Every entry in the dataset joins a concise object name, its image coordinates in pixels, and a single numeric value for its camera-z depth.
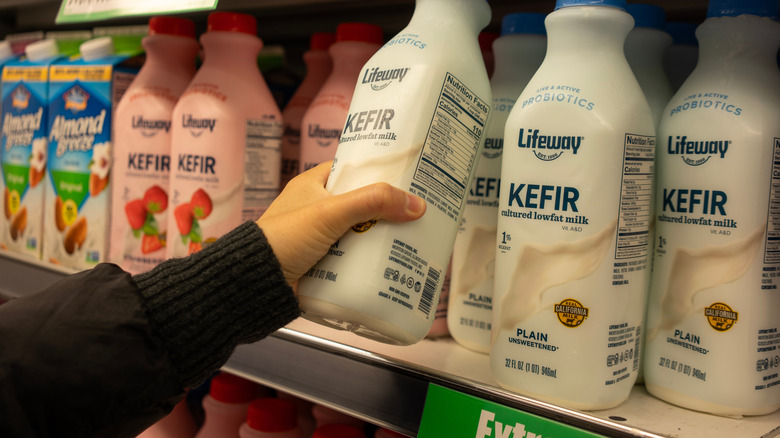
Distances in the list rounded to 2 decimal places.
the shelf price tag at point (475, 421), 0.62
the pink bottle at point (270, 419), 1.05
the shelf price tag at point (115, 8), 0.93
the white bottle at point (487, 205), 0.86
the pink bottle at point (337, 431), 0.98
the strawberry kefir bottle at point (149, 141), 1.16
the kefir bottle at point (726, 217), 0.67
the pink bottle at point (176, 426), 1.27
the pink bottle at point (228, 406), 1.17
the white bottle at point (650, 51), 0.79
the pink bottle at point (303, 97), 1.16
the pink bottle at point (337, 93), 1.01
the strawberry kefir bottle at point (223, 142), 1.02
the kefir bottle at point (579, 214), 0.66
